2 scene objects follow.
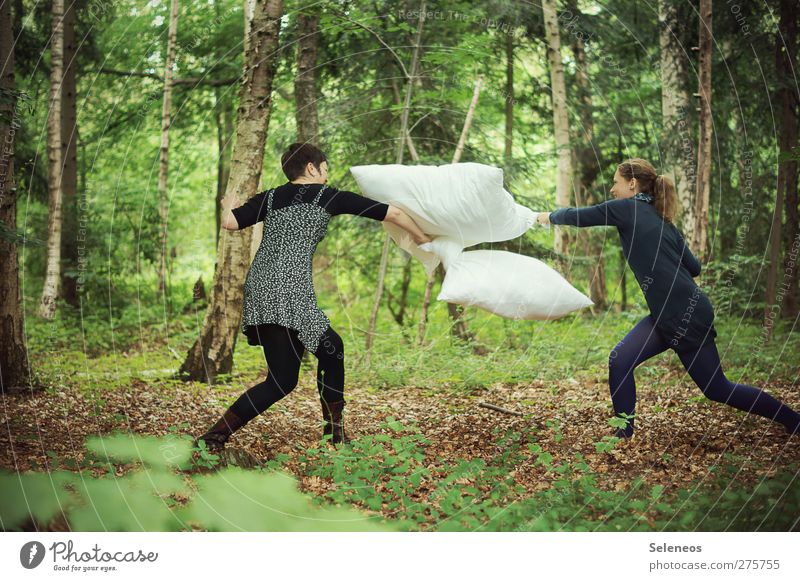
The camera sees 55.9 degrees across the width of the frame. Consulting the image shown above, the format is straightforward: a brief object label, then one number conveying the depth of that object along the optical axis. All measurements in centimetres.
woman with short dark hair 347
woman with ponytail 353
